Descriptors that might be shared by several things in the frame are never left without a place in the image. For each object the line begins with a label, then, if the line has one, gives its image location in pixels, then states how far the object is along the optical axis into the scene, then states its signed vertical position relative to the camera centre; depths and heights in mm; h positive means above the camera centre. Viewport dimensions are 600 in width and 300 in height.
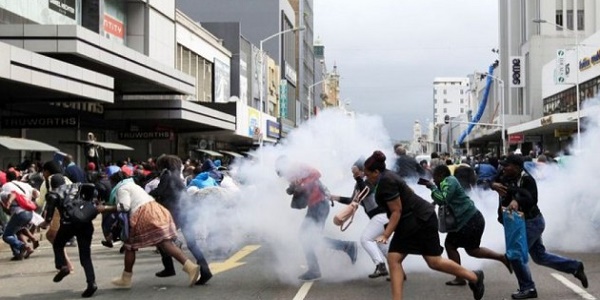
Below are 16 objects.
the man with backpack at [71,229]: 8086 -852
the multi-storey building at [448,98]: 194750 +16991
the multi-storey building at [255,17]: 71125 +15019
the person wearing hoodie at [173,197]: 9047 -531
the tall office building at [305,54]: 86875 +14223
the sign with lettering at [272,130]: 48162 +2024
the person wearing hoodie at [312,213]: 8523 -704
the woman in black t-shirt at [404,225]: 6418 -656
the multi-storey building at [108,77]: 21188 +3098
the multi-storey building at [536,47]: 59481 +10079
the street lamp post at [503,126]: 56159 +2618
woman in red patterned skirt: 8055 -782
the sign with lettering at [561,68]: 42875 +5644
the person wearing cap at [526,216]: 7359 -669
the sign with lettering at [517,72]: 63906 +7961
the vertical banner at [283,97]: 63350 +5788
